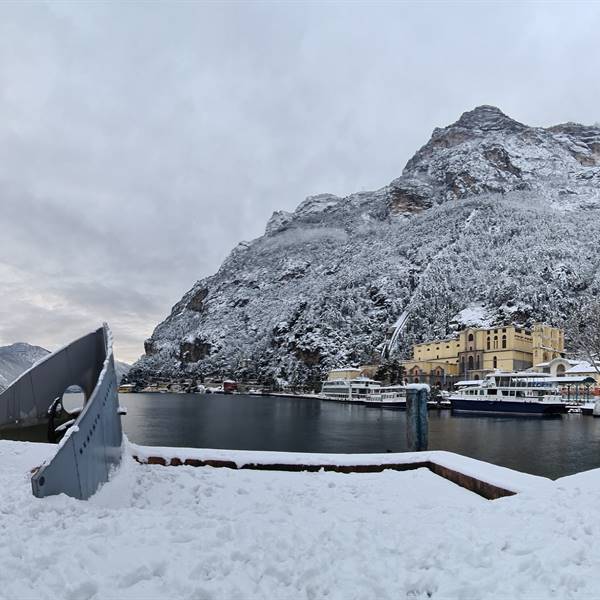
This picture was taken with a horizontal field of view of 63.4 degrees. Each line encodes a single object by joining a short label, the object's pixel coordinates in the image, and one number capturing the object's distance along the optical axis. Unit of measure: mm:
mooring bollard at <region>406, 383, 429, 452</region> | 14180
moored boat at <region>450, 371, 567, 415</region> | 60938
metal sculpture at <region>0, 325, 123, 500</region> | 6258
